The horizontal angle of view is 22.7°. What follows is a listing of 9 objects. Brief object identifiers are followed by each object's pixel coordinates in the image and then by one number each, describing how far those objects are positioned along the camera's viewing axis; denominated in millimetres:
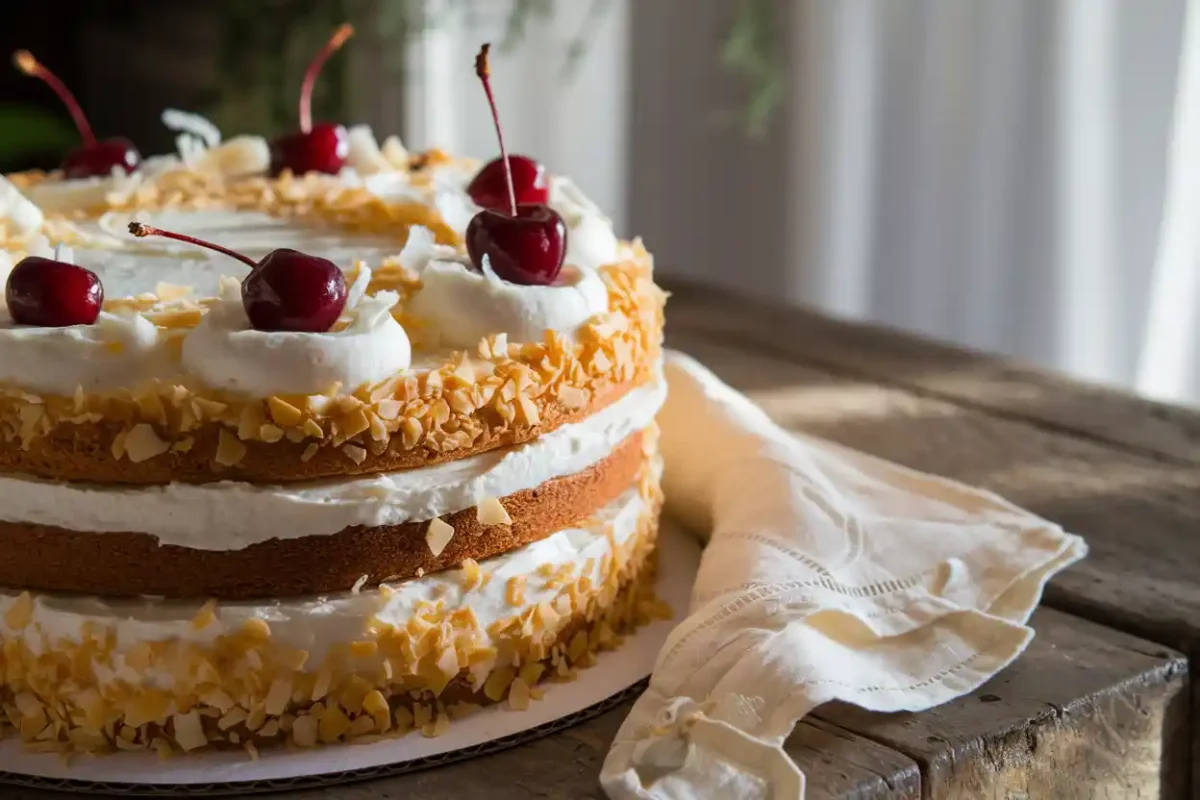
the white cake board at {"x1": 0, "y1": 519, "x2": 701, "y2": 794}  670
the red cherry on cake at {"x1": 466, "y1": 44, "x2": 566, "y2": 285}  712
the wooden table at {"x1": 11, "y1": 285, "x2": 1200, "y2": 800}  673
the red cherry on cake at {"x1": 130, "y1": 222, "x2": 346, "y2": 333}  670
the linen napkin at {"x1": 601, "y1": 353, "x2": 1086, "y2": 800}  667
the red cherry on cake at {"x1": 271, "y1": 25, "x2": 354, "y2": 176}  848
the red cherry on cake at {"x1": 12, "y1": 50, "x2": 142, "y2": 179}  848
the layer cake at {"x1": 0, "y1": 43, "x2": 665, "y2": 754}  668
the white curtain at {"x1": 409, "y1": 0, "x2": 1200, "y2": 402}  1092
